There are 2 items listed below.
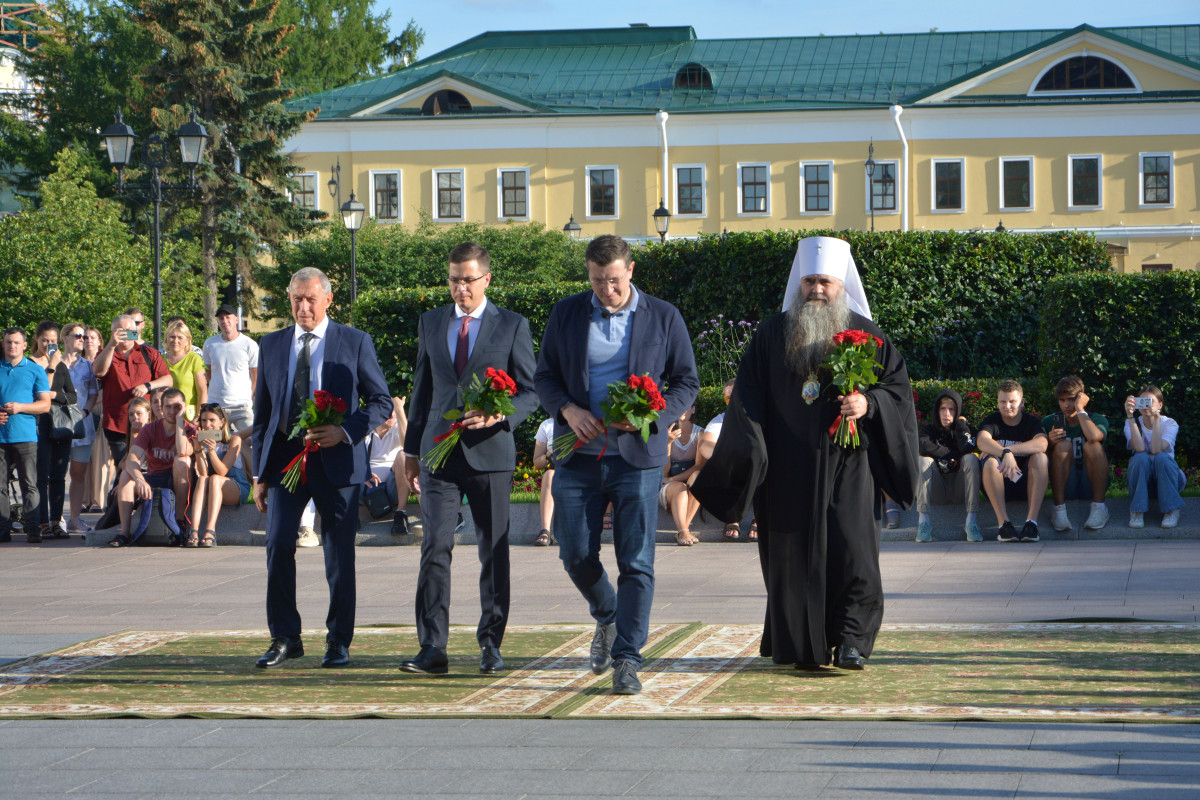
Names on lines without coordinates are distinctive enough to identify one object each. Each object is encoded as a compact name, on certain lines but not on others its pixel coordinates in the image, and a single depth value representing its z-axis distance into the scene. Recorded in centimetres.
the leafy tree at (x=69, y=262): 3778
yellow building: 5144
